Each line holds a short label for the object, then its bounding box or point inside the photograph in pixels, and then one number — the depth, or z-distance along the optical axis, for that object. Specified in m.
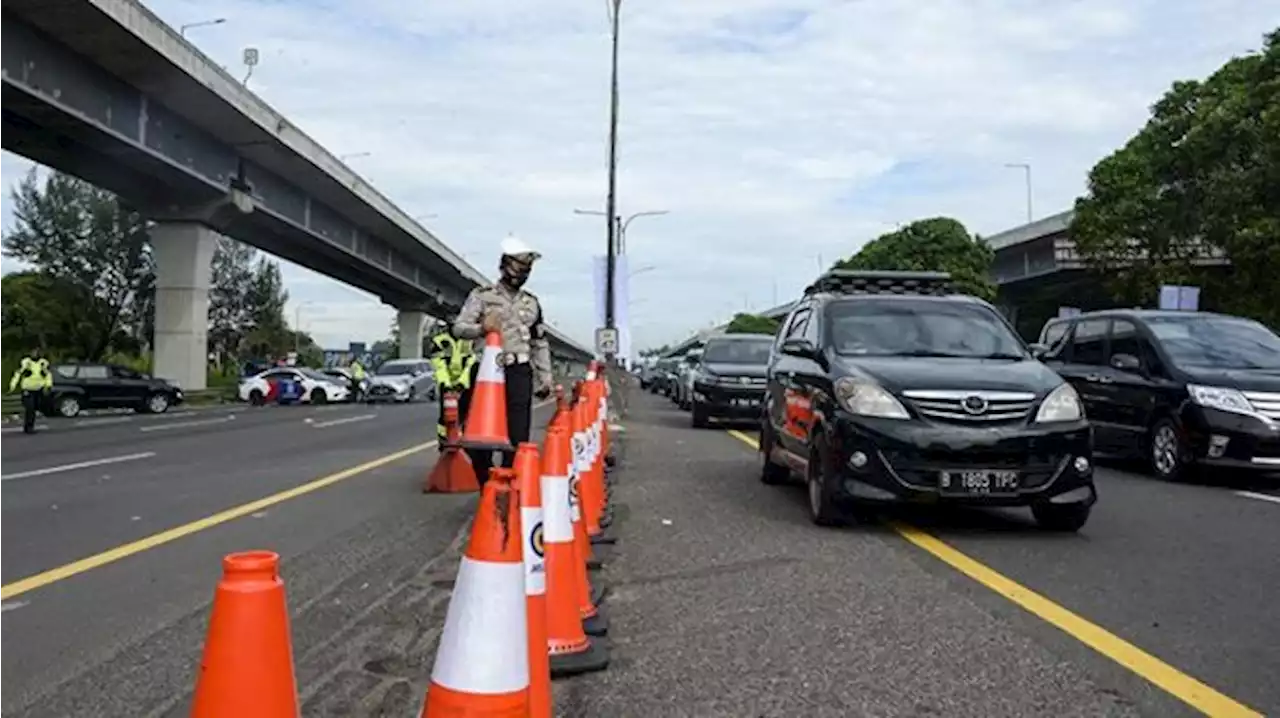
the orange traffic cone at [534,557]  3.61
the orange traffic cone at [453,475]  10.88
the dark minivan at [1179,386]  11.45
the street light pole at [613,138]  31.77
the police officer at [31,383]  22.27
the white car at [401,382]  42.75
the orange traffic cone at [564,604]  4.78
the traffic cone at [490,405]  8.26
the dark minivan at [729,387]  19.89
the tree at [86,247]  55.75
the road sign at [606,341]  28.03
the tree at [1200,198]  24.56
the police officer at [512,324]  8.55
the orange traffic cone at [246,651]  2.58
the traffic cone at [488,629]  2.94
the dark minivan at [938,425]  7.62
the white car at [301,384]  43.84
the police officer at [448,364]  12.06
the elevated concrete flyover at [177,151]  22.11
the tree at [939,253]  55.34
